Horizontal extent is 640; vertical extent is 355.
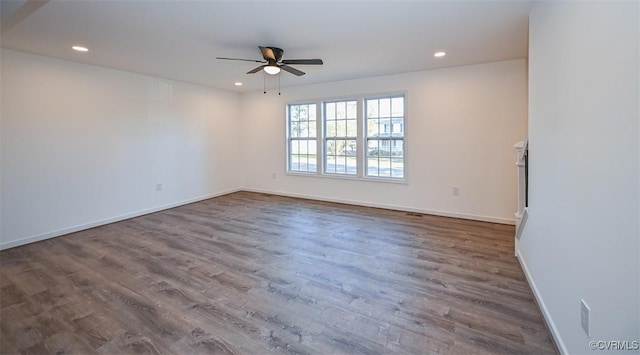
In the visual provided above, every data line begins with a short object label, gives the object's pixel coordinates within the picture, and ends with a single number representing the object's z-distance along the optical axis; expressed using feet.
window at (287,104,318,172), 20.72
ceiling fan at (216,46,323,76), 11.35
